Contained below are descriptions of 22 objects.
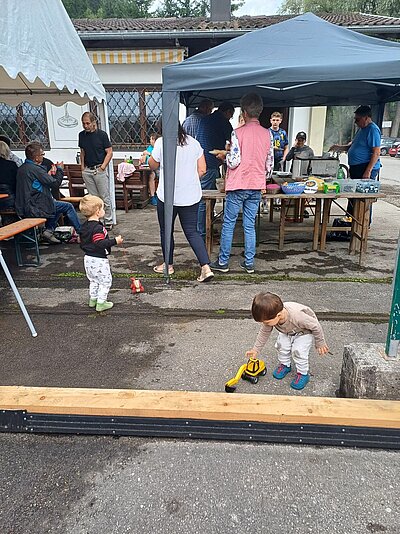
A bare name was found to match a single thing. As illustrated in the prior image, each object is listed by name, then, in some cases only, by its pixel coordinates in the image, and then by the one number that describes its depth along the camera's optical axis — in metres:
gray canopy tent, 3.87
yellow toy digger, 2.73
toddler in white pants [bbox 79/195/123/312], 3.71
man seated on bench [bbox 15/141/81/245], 5.41
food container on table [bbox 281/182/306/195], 5.01
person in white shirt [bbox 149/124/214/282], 4.23
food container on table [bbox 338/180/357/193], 5.13
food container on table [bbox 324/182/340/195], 5.05
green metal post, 2.32
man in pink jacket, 4.45
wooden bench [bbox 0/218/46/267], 4.49
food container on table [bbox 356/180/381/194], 5.04
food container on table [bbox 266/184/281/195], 5.07
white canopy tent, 3.42
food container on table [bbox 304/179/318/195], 5.10
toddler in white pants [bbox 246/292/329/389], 2.39
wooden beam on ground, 2.19
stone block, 2.34
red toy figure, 4.31
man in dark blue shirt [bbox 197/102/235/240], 5.72
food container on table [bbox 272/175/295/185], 5.59
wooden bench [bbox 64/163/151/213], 8.12
